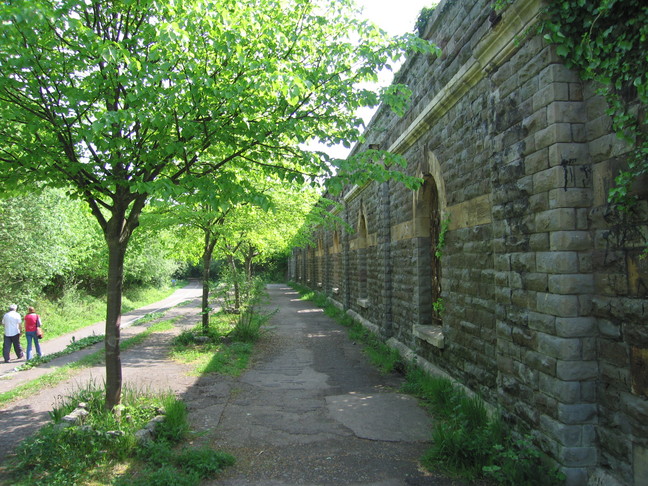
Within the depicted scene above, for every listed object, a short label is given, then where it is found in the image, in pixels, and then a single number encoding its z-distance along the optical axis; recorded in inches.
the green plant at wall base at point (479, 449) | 138.5
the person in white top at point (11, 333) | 423.5
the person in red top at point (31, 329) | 430.8
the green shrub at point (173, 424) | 182.9
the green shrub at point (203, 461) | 155.9
